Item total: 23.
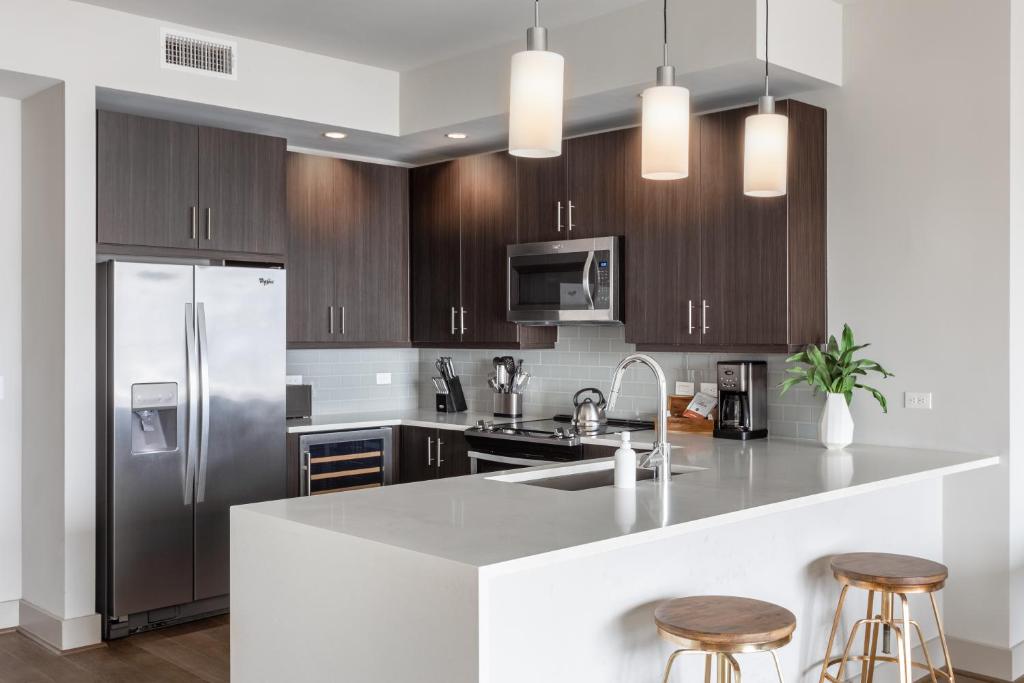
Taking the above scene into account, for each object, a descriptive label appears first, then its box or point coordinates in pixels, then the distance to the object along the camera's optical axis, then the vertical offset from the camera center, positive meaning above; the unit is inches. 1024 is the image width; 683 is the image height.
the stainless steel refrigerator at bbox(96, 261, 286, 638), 170.1 -16.8
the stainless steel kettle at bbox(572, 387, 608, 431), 192.6 -15.7
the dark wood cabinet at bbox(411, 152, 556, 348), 210.2 +19.5
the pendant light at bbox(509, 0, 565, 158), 91.0 +23.1
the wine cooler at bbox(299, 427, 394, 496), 203.5 -27.2
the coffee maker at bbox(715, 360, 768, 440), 174.2 -11.3
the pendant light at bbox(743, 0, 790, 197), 110.0 +21.5
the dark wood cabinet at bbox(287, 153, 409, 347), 213.3 +19.4
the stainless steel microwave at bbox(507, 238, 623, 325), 188.1 +11.4
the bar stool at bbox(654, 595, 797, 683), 95.4 -29.3
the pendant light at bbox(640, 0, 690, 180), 99.8 +21.9
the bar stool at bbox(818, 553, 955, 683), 118.0 -30.6
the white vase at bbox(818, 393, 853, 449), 157.4 -14.1
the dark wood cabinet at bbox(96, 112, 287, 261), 173.5 +28.5
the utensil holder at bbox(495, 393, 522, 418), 221.8 -15.6
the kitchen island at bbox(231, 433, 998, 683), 85.7 -24.5
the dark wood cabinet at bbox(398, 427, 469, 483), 206.5 -25.9
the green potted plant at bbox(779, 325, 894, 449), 157.6 -7.0
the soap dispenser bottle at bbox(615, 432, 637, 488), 116.4 -15.8
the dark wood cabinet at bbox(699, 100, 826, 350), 163.8 +16.4
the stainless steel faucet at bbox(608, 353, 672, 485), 114.8 -10.9
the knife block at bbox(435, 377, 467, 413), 235.5 -15.3
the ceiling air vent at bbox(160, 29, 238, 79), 176.4 +53.3
